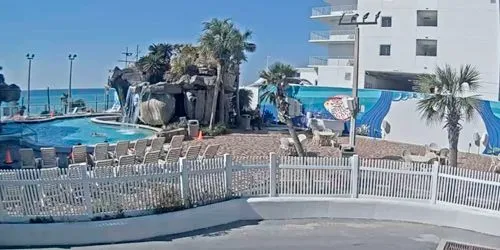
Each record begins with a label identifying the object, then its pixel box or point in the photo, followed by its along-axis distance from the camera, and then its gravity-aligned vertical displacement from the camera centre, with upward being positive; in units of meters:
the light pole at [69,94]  47.89 +0.64
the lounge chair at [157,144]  19.20 -1.41
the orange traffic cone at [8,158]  17.09 -1.88
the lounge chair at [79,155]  17.09 -1.66
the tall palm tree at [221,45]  29.89 +3.39
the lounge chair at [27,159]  16.11 -1.74
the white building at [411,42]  42.28 +5.96
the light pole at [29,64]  50.69 +3.35
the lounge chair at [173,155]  17.31 -1.58
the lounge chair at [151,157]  16.44 -1.60
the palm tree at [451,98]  14.83 +0.46
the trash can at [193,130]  28.22 -1.25
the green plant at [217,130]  28.77 -1.27
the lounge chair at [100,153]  17.55 -1.64
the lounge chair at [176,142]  20.21 -1.38
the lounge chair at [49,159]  16.33 -1.75
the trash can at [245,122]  32.19 -0.85
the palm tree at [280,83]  20.30 +1.07
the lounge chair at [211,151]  17.73 -1.46
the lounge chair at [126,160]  14.77 -1.55
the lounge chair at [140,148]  18.39 -1.54
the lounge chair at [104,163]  14.26 -1.61
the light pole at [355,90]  20.03 +0.81
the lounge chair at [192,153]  17.32 -1.51
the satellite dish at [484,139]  24.69 -1.03
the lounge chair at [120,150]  18.34 -1.58
